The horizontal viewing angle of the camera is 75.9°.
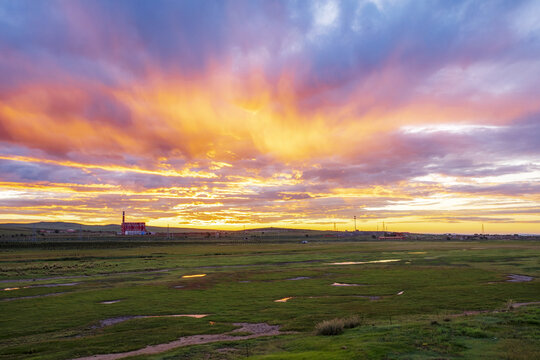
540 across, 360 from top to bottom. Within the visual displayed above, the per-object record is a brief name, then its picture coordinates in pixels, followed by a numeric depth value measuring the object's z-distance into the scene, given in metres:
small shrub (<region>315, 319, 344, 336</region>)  21.12
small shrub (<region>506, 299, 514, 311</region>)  27.19
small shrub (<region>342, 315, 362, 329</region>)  22.66
